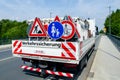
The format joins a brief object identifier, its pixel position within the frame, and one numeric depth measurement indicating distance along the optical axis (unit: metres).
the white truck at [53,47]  6.98
